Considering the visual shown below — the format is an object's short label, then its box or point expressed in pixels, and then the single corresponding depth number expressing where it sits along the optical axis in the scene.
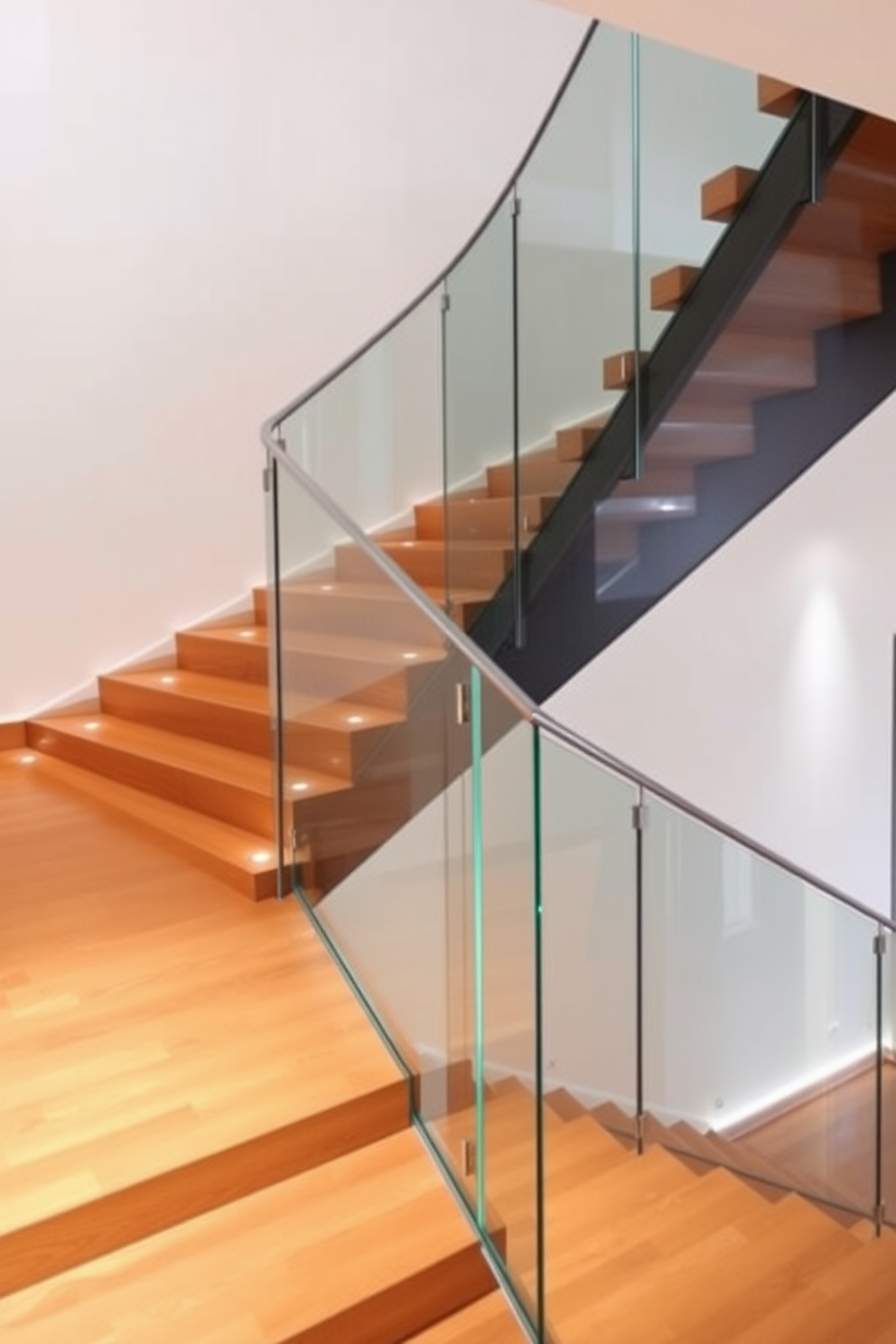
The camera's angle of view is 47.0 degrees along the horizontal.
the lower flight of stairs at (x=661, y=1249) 1.98
